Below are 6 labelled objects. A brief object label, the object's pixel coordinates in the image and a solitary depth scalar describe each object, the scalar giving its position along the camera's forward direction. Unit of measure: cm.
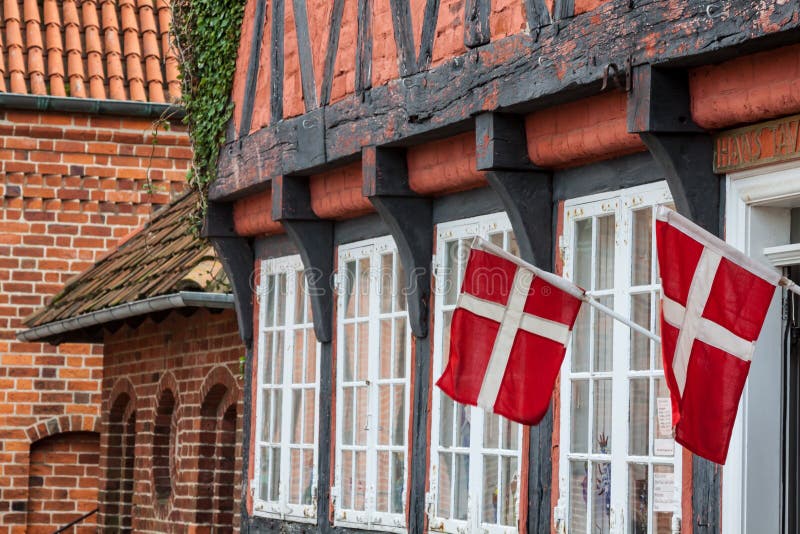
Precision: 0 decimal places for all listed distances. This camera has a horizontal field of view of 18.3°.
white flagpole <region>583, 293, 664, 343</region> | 964
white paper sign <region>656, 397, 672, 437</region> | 1055
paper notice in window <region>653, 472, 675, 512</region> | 1048
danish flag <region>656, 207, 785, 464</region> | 872
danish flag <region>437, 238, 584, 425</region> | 1025
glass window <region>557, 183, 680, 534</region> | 1067
